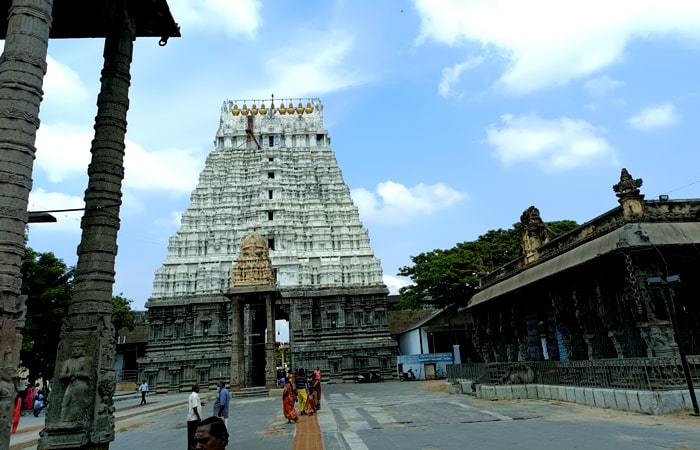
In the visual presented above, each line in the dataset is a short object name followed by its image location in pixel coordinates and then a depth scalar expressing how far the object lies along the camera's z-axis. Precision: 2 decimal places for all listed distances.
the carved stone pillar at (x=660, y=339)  12.52
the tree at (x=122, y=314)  44.00
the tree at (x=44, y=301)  28.38
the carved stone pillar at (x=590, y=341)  16.16
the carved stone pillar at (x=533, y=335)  21.66
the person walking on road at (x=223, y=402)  11.72
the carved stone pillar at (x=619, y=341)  14.48
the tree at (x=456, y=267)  34.47
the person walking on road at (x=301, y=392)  15.60
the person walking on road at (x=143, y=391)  27.55
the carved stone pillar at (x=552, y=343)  21.48
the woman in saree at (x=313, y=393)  15.94
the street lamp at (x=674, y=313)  11.06
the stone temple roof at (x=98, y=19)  8.40
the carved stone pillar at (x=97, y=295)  7.00
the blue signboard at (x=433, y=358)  41.00
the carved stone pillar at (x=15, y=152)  5.01
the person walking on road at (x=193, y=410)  10.48
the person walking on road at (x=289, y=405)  14.05
